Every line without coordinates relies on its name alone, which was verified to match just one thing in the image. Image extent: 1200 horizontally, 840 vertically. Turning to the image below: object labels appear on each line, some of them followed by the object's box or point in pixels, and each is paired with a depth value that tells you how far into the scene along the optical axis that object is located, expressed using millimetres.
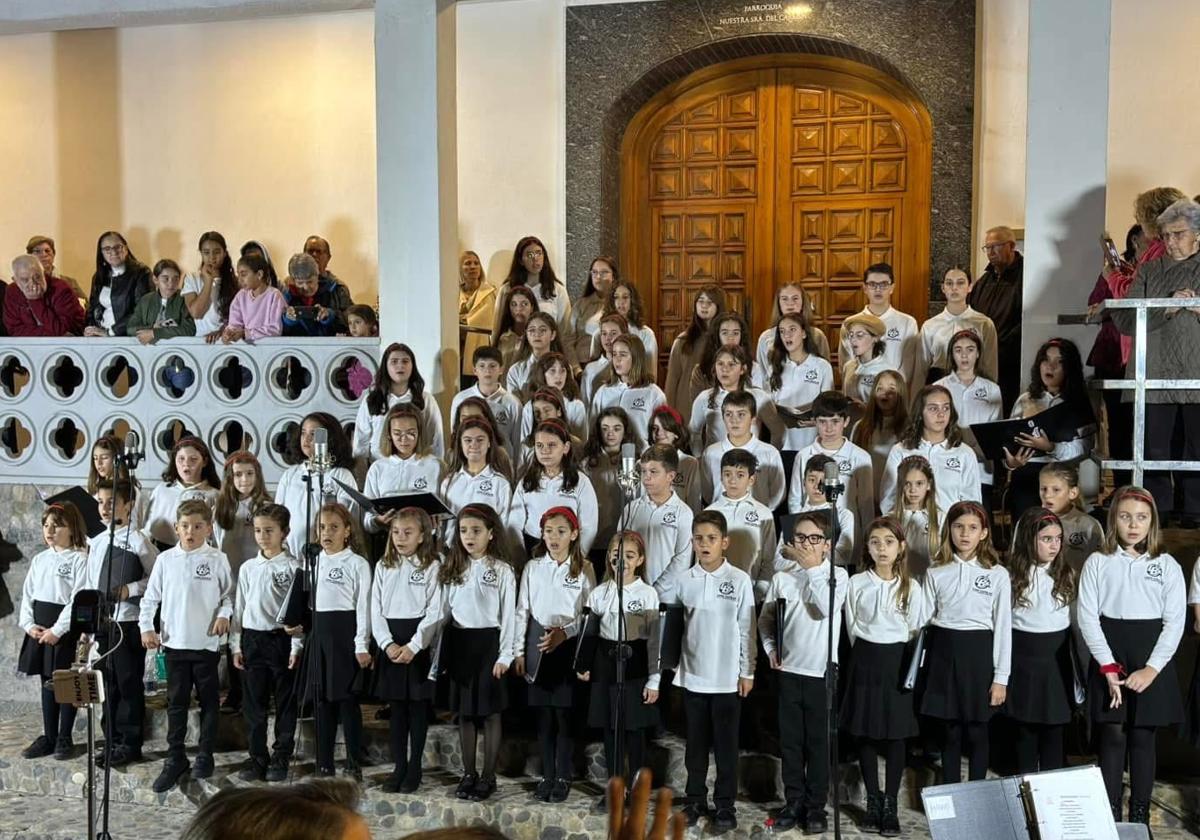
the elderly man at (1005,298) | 8258
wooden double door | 10672
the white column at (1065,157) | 7188
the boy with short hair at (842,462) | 7047
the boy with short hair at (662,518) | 6934
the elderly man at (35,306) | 9133
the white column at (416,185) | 8445
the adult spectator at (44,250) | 10344
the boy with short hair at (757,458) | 7184
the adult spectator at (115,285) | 9273
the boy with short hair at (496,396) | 7969
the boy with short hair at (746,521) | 6836
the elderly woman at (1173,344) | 6371
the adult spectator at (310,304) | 8641
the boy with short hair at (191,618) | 7172
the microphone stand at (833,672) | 5258
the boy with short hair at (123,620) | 7336
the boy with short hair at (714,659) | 6391
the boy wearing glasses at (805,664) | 6258
